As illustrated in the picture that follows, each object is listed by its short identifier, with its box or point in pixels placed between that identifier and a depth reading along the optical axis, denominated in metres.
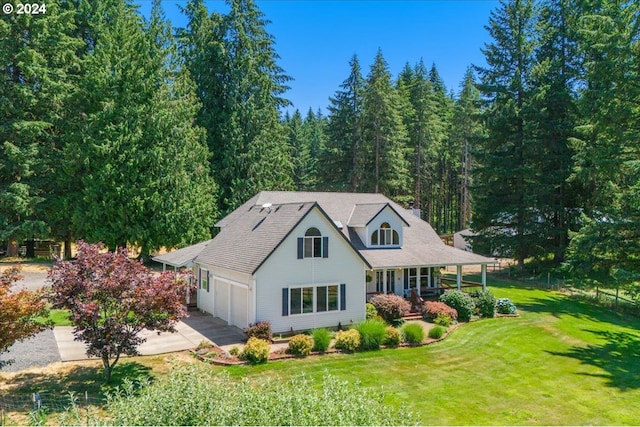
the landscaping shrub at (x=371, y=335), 17.80
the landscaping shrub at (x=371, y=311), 21.48
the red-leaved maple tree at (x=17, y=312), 11.88
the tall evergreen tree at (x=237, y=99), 41.59
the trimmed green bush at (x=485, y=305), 23.73
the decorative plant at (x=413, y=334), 18.55
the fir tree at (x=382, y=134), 49.50
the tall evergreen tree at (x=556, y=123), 36.12
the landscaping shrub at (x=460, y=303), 22.80
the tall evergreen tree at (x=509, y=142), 36.72
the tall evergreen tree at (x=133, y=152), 32.25
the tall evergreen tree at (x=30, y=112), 31.70
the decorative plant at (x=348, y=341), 17.45
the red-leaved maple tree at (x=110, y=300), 12.41
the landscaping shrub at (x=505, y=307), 24.20
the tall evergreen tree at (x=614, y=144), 25.09
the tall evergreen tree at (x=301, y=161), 72.25
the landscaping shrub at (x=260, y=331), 17.81
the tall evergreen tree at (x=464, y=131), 57.62
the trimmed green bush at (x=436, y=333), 19.33
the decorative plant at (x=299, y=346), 16.59
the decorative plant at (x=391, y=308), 21.58
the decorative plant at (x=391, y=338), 18.19
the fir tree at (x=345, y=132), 54.25
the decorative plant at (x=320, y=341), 17.09
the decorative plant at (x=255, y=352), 15.70
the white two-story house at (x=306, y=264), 19.14
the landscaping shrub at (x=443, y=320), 21.44
